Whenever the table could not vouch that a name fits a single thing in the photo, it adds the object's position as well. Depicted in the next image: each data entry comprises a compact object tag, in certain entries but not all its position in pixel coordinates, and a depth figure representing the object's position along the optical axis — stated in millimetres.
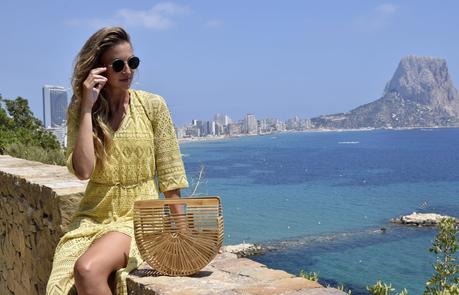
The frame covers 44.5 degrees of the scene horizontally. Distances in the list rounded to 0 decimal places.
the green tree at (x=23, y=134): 8320
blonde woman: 2475
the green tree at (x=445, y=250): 7677
